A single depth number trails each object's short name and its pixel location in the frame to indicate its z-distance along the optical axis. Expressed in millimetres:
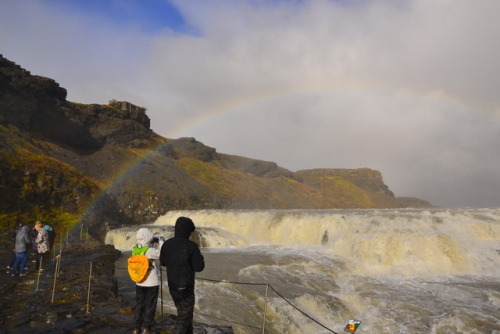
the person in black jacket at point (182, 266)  4953
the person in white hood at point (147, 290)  5590
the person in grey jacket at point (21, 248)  11732
